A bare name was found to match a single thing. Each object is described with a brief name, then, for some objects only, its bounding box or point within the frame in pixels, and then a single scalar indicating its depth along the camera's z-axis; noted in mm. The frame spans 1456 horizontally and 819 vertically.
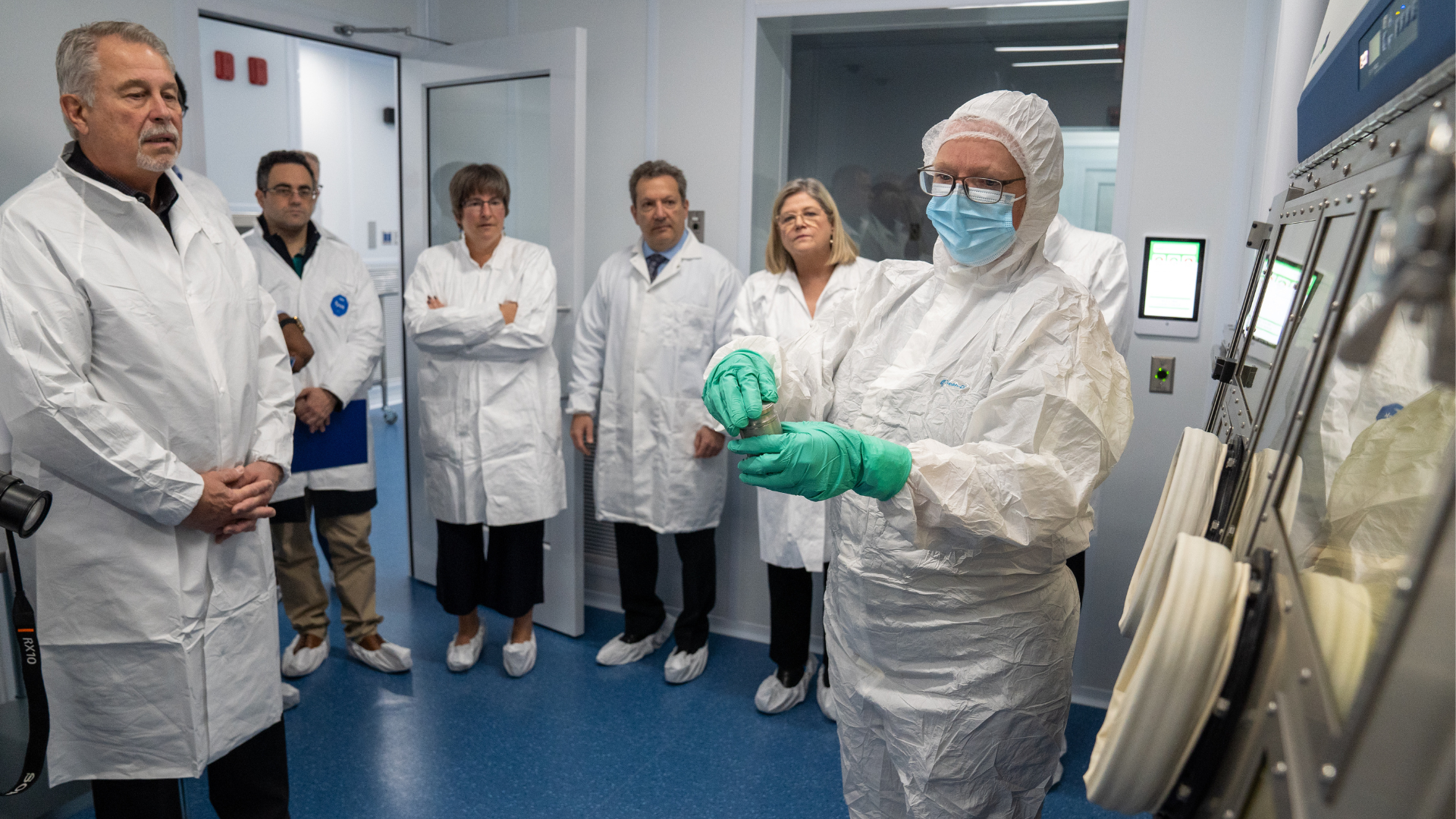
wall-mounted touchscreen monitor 2330
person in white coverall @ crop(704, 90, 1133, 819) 1105
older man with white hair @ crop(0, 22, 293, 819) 1405
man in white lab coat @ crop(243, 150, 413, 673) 2525
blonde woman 2451
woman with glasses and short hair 2602
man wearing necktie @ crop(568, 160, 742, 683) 2656
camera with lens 1228
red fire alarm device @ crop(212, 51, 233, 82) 4801
